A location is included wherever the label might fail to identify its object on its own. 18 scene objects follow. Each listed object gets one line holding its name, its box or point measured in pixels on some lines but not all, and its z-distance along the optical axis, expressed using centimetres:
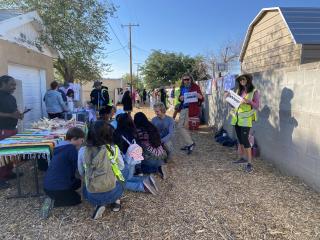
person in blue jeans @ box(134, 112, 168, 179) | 386
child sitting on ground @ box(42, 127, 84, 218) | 289
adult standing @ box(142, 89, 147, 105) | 2264
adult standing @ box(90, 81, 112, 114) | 732
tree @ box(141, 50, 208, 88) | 2772
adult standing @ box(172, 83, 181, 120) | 554
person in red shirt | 523
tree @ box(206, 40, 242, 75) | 2509
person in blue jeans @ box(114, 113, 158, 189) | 342
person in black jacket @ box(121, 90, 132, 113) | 1017
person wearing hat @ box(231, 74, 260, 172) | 407
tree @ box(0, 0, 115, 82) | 869
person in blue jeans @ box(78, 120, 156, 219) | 272
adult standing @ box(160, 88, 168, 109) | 1349
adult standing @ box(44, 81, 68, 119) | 598
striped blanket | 308
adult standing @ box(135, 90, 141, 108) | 2129
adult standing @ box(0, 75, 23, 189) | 370
